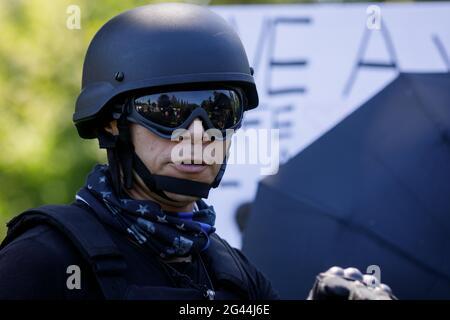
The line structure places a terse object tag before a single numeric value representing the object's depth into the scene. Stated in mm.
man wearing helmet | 4820
